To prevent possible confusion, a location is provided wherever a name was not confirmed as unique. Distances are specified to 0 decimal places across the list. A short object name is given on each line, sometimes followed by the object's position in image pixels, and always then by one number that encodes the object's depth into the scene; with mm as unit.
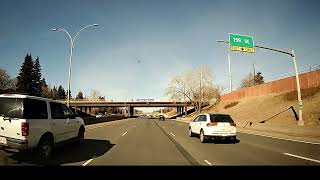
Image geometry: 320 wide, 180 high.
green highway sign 18859
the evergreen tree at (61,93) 123049
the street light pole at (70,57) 22322
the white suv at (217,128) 11665
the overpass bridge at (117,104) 82243
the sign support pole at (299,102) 17762
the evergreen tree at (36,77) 68524
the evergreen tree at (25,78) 66345
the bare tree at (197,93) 60384
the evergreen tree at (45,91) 97609
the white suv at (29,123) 6562
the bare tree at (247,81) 92986
